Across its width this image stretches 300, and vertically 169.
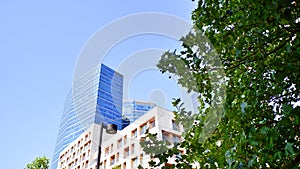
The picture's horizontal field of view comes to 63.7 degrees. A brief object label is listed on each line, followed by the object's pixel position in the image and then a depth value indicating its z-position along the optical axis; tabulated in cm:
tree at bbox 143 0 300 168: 247
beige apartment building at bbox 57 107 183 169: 2863
